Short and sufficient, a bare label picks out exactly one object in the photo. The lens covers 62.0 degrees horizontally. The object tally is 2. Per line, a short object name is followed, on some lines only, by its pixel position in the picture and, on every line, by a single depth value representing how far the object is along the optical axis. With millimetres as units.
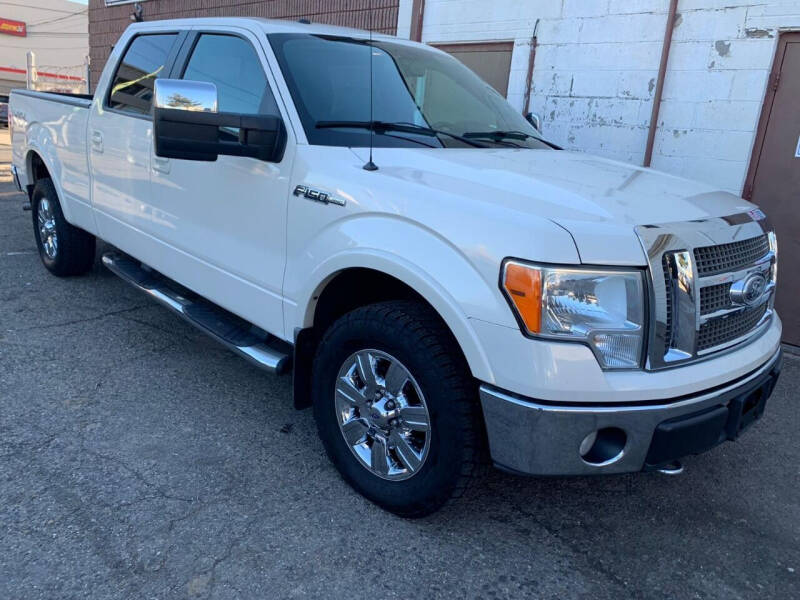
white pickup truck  2201
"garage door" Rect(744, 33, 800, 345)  5227
